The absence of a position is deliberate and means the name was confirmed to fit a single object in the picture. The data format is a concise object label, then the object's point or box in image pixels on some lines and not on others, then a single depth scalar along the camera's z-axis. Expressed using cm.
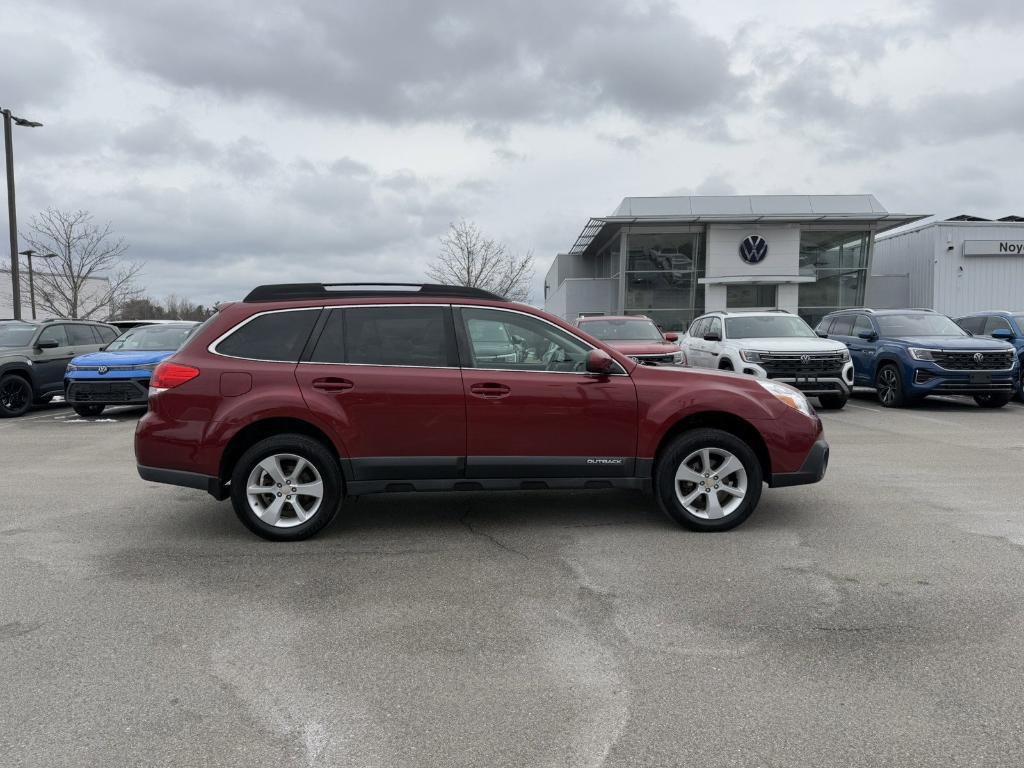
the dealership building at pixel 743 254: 3481
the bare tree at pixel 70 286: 3104
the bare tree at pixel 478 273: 4000
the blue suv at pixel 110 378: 1272
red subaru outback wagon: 527
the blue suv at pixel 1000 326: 1429
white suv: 1264
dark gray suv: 1369
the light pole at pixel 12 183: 1967
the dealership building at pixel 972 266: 3262
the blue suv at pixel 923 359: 1295
